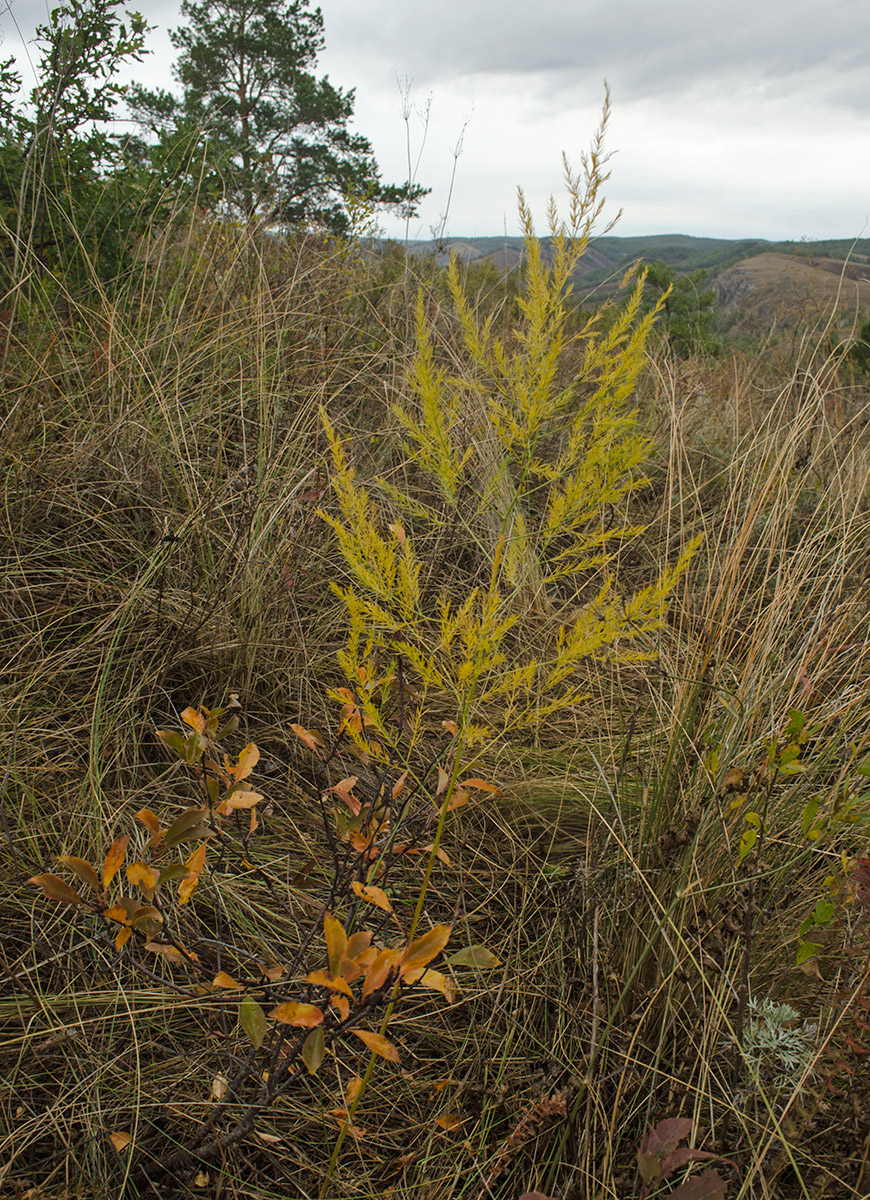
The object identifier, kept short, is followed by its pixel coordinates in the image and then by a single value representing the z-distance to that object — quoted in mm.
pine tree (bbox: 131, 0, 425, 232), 12945
